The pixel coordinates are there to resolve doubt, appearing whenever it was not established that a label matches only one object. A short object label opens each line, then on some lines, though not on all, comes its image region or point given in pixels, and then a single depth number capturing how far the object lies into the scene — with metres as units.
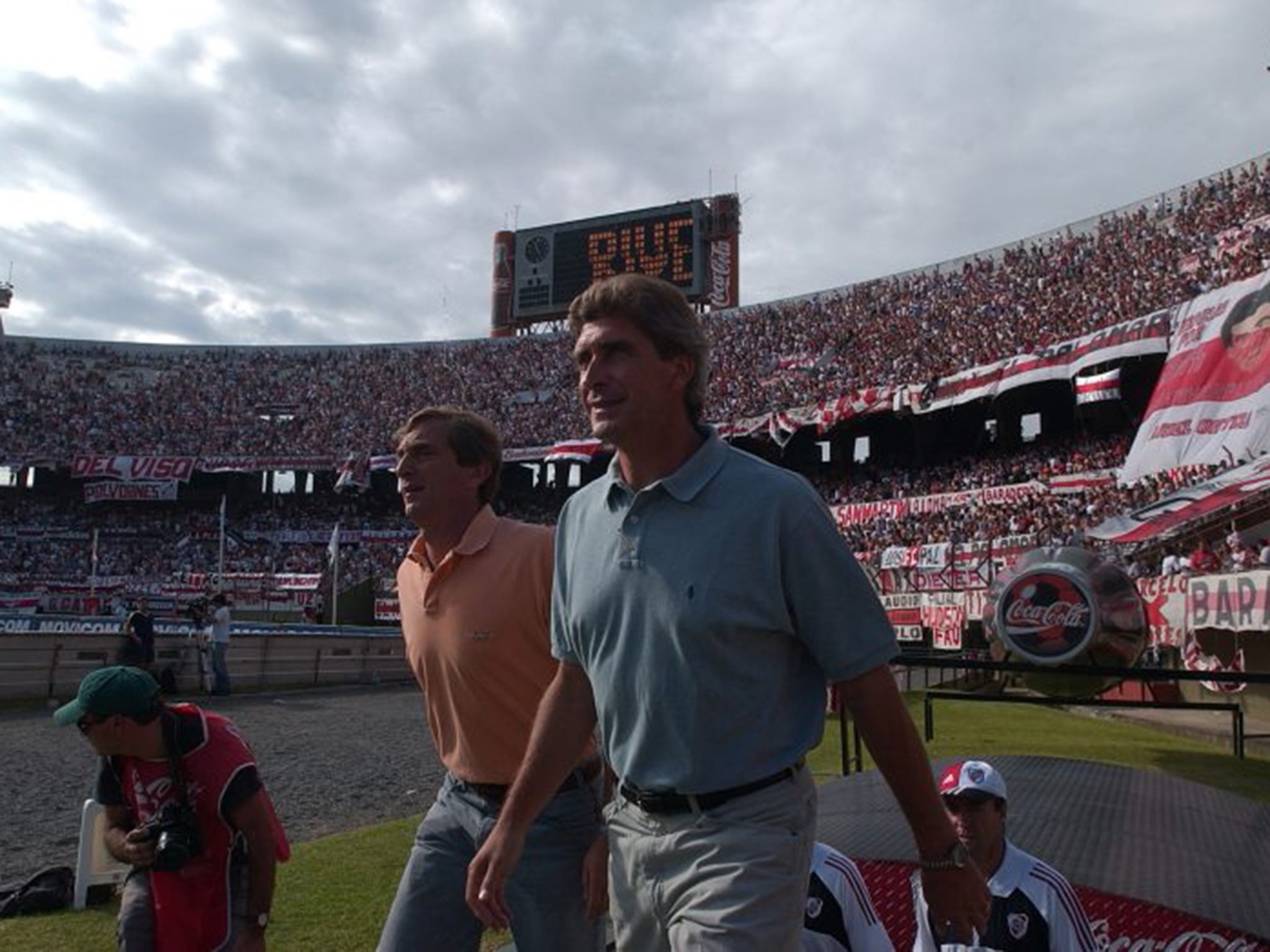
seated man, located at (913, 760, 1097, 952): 2.83
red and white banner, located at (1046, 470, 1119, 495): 23.80
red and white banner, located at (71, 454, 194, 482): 45.34
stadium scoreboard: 44.81
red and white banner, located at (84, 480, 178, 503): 45.47
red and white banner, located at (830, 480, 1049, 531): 25.66
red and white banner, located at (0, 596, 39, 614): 31.98
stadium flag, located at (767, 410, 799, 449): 33.81
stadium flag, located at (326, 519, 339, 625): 26.48
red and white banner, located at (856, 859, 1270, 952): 2.69
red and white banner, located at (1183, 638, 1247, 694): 12.30
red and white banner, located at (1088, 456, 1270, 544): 15.68
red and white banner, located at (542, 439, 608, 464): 38.78
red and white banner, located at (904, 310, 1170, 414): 23.36
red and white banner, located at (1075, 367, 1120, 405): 24.36
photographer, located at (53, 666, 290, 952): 3.13
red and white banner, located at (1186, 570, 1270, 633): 10.77
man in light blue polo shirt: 1.84
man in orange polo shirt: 2.57
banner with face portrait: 17.98
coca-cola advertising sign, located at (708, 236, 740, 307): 45.12
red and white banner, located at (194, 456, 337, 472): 44.75
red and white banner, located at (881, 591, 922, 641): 17.12
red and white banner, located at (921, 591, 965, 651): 15.98
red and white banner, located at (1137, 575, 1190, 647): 12.46
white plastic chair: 5.30
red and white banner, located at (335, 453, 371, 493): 42.22
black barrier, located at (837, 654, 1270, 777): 4.11
